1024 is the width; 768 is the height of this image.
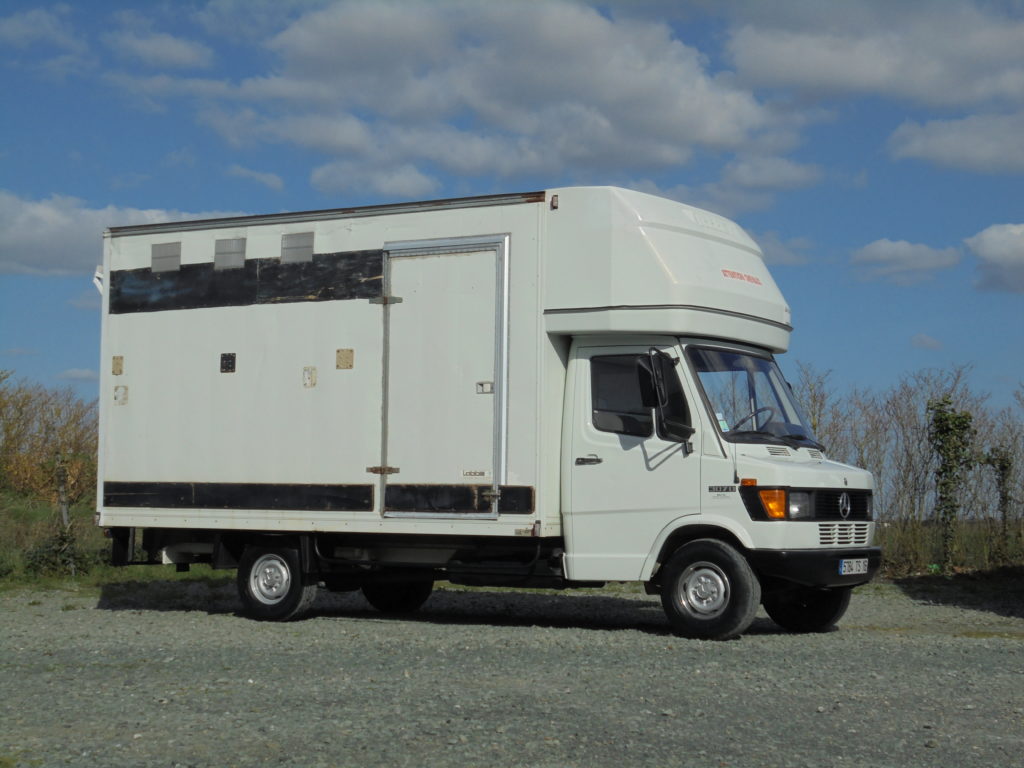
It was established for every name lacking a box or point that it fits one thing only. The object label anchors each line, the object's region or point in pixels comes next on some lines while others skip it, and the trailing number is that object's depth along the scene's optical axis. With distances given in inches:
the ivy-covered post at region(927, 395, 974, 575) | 688.4
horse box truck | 421.7
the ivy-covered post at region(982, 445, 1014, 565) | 670.5
